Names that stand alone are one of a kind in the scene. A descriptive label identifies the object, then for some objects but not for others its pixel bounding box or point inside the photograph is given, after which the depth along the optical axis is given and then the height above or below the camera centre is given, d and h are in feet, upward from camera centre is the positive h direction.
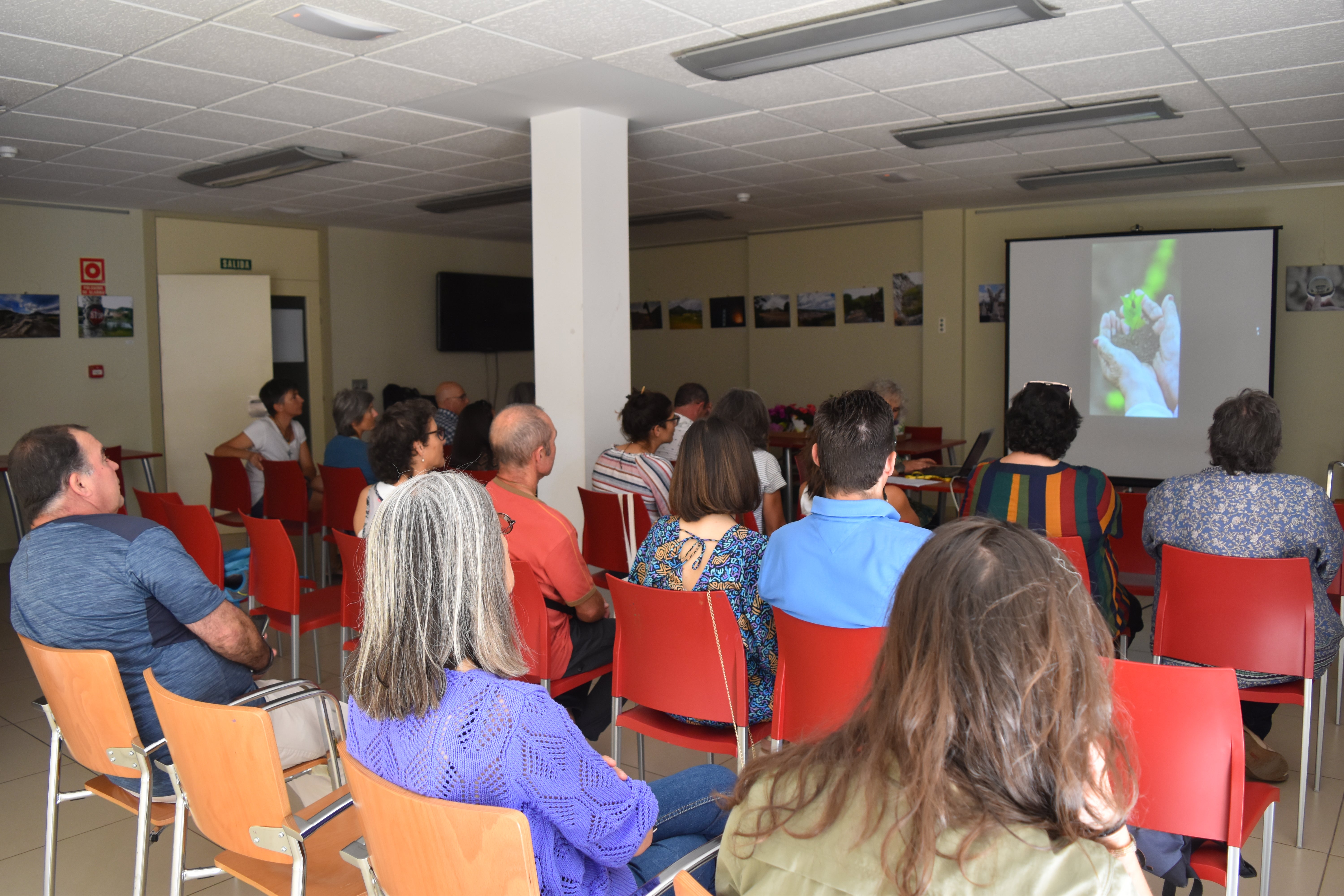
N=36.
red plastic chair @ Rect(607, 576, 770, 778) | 7.71 -2.50
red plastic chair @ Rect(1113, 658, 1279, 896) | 5.75 -2.42
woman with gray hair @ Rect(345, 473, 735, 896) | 4.57 -1.63
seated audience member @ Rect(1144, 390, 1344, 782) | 9.37 -1.46
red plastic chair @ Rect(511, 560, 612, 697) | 8.81 -2.26
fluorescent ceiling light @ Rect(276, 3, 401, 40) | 10.39 +4.06
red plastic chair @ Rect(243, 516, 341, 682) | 11.48 -2.69
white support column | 15.64 +1.59
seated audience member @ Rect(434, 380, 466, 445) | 23.04 -0.57
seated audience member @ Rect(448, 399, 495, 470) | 16.44 -1.10
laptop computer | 16.66 -1.76
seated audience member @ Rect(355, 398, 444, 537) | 11.77 -0.90
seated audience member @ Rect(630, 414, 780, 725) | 8.30 -1.56
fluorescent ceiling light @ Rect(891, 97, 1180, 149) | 15.12 +4.28
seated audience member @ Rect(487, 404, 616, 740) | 9.43 -1.89
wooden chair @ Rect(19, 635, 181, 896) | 6.74 -2.57
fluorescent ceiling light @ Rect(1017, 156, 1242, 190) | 20.13 +4.45
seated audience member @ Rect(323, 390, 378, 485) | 17.28 -1.02
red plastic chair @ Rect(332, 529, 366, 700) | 10.09 -2.38
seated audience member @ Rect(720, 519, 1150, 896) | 3.13 -1.37
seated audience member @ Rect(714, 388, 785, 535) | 13.99 -0.96
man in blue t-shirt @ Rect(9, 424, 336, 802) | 7.30 -1.72
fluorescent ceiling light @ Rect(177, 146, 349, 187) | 18.11 +4.30
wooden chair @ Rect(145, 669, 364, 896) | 5.62 -2.69
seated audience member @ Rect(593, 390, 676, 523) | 13.76 -1.27
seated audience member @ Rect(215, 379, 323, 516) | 19.25 -1.37
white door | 26.23 +0.46
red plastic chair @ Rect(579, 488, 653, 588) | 13.28 -2.19
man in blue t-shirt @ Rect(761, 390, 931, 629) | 7.02 -1.28
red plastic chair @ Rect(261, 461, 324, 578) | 17.20 -2.24
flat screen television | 32.58 +2.26
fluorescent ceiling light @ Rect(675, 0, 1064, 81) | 10.48 +4.07
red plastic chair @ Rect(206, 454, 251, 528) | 18.42 -2.26
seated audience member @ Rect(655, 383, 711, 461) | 19.21 -0.61
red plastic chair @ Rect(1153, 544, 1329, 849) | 8.64 -2.36
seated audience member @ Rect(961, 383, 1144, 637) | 10.05 -1.29
